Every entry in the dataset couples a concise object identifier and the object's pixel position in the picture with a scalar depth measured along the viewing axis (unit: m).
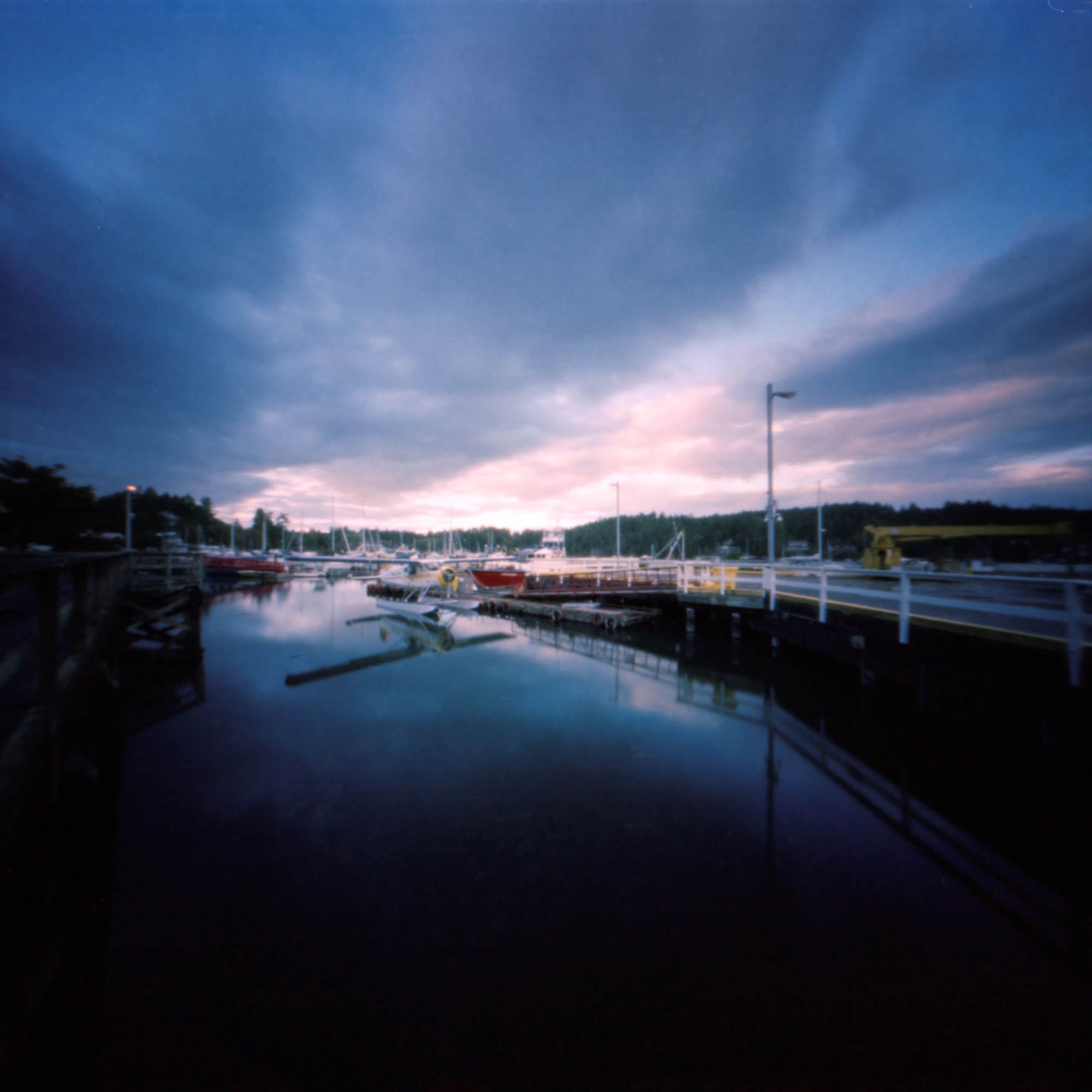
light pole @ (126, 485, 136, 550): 25.83
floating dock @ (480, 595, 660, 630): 18.98
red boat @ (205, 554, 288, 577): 50.12
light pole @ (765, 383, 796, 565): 14.47
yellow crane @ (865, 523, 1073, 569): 18.56
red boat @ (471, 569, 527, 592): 26.86
